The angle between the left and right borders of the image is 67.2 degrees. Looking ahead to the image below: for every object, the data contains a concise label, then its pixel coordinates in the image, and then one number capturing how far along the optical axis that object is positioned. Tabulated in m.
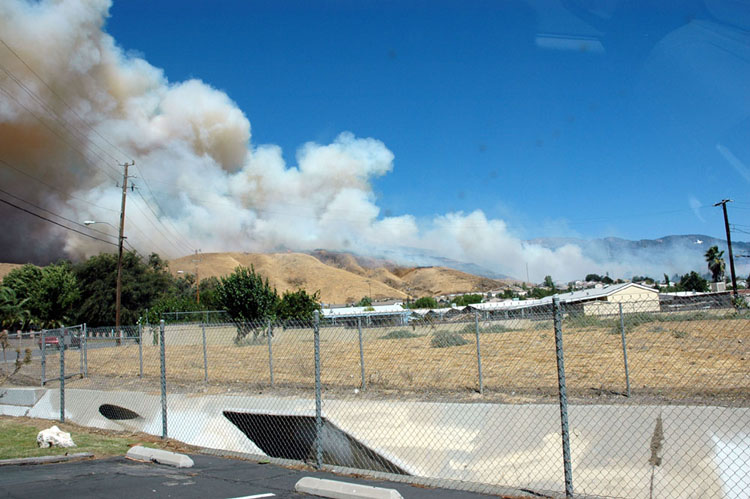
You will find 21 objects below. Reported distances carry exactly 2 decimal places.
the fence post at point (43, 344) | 13.66
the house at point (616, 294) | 55.03
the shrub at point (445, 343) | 21.58
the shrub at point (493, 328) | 19.73
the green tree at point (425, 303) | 97.55
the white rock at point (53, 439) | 8.80
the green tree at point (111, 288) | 59.45
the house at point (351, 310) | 69.07
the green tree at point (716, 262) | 76.06
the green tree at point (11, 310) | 49.91
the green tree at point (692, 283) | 96.61
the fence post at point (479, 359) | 11.88
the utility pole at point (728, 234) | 42.38
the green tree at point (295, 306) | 40.28
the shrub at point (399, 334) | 25.63
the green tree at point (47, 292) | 54.34
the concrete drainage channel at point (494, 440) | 6.13
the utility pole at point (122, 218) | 39.00
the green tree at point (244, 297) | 37.62
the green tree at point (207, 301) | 58.08
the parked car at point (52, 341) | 29.29
